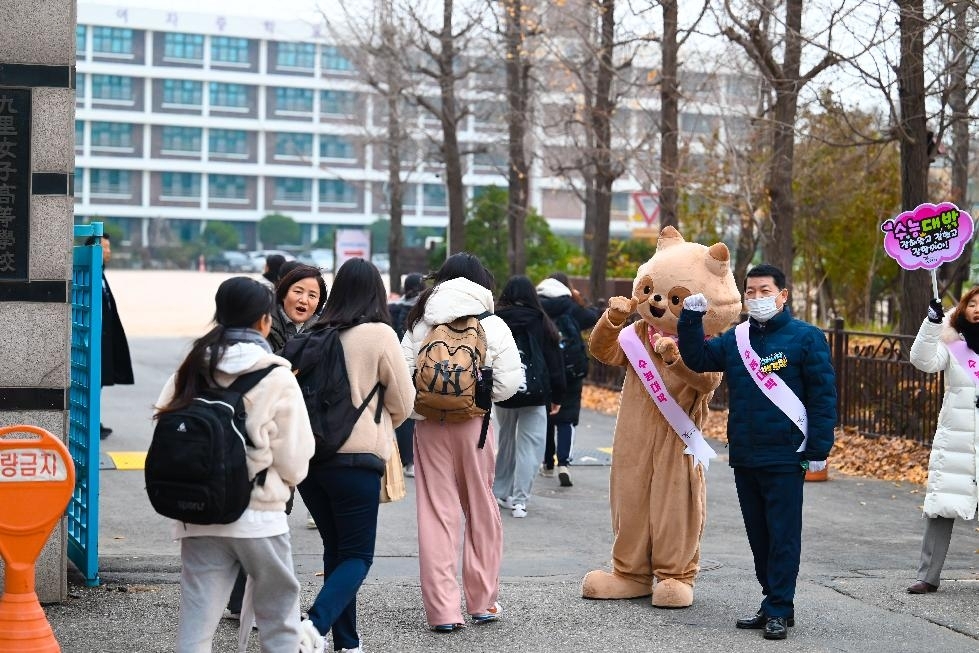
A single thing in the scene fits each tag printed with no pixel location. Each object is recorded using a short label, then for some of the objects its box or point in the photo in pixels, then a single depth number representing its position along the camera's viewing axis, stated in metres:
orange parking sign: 5.18
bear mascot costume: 7.29
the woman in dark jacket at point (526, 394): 10.36
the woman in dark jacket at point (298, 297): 7.54
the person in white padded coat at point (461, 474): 6.87
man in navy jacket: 6.76
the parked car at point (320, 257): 82.52
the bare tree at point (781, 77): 14.39
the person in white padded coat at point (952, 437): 7.79
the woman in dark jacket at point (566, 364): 12.16
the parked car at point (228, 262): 80.81
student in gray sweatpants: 4.99
